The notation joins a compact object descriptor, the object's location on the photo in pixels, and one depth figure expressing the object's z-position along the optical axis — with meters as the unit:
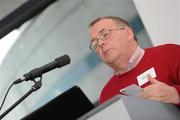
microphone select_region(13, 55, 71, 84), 2.23
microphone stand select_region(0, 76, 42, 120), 2.20
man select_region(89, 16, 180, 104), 2.40
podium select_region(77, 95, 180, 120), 1.89
